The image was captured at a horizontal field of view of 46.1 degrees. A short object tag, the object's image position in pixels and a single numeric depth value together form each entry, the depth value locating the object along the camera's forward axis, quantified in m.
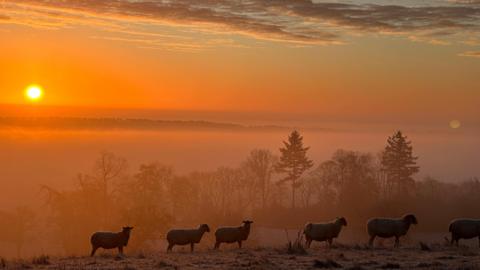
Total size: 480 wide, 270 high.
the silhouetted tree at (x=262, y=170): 95.06
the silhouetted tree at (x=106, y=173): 74.00
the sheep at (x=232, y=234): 35.09
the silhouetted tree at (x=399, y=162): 88.50
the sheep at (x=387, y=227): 35.25
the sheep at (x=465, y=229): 34.88
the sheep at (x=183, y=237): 34.72
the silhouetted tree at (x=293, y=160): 90.31
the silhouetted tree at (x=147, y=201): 58.72
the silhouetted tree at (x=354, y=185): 82.12
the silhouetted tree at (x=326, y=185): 87.44
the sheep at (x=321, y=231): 34.94
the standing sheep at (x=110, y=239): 32.34
